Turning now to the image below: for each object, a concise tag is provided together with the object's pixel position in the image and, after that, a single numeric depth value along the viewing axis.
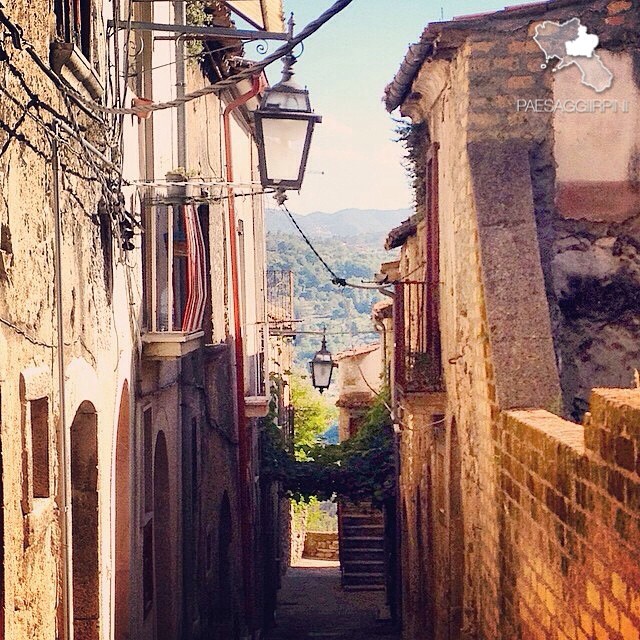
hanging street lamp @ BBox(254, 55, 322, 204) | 6.09
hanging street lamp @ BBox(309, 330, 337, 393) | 16.81
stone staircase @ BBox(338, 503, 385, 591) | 22.06
